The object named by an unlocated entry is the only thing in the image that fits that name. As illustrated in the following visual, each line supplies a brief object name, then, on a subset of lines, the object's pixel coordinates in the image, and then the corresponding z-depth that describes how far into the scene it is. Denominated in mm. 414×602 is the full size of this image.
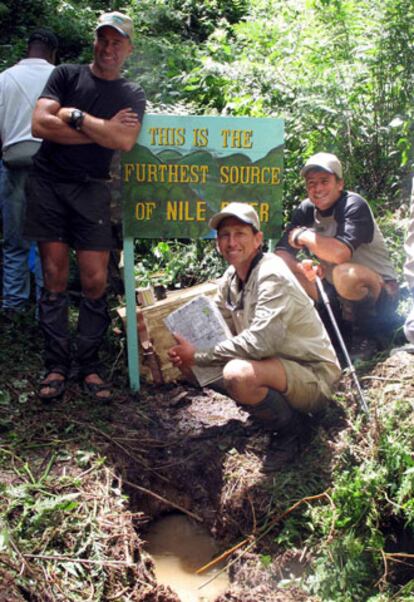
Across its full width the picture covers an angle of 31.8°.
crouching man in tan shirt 4016
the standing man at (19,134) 5613
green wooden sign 4977
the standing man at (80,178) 4527
